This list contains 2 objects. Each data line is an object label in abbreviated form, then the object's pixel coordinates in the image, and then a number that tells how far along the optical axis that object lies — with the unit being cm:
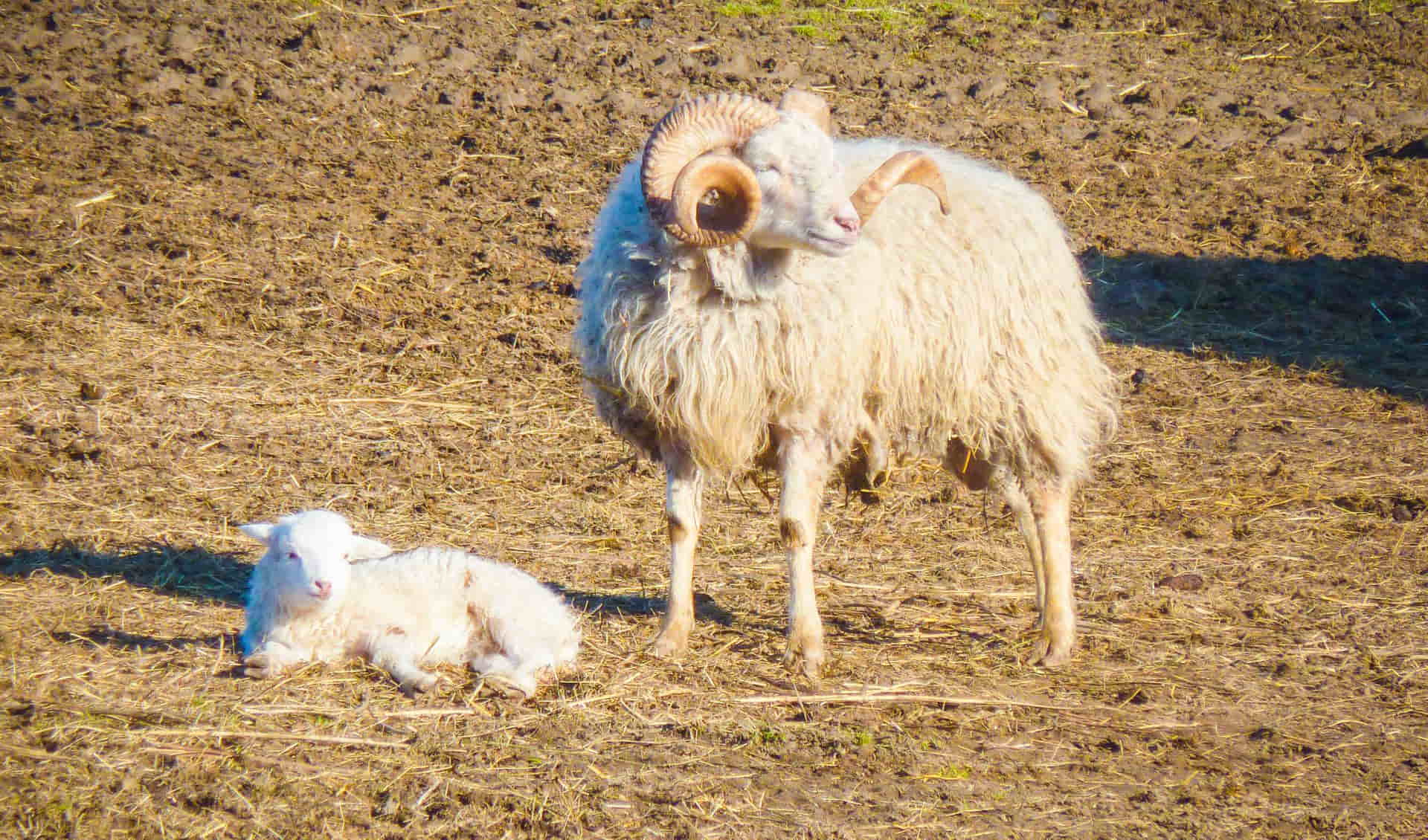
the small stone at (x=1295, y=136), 2392
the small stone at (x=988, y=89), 2456
